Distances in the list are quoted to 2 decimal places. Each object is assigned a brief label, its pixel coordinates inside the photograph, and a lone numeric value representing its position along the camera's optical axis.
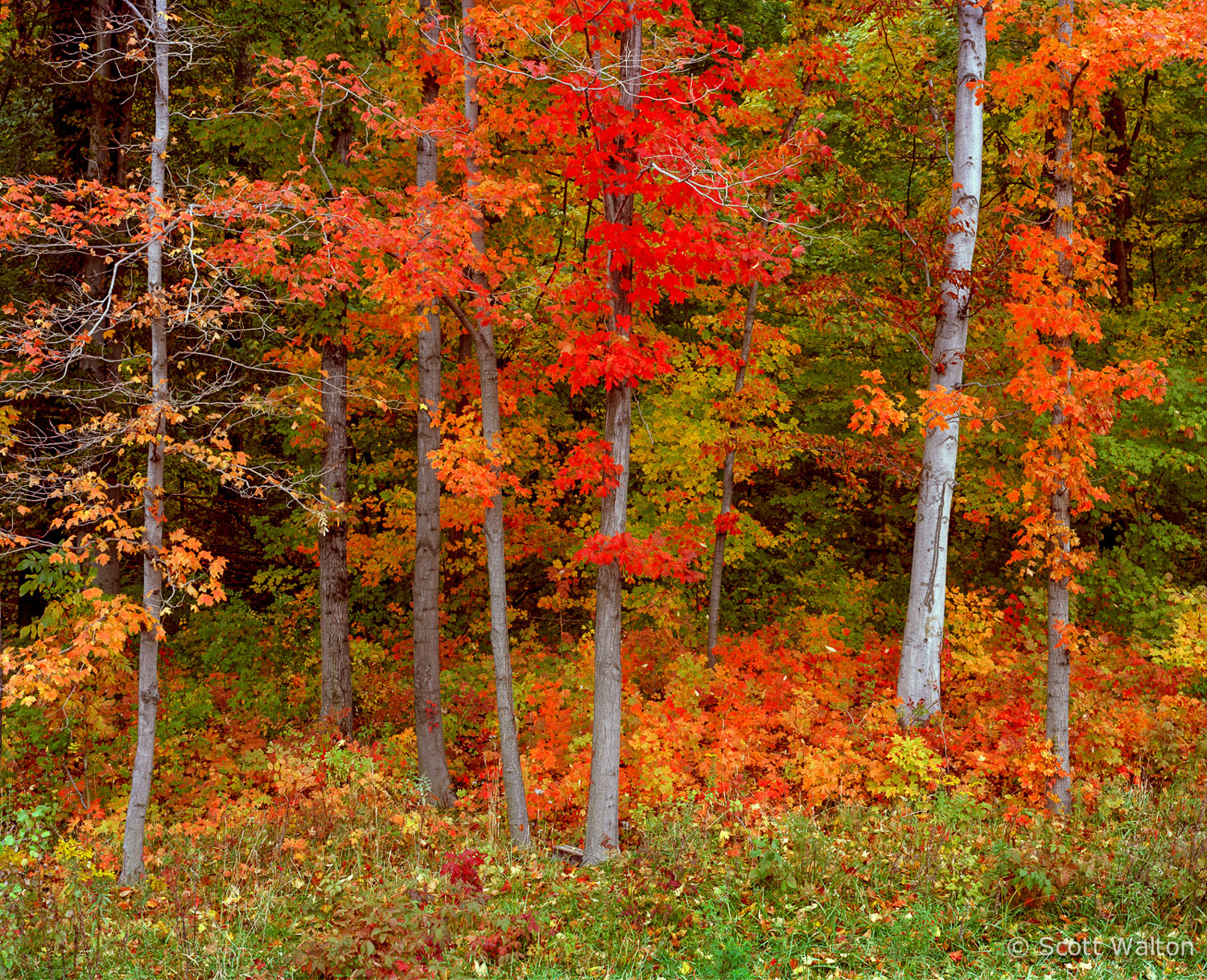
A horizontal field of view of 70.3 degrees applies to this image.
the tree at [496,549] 9.28
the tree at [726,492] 12.48
